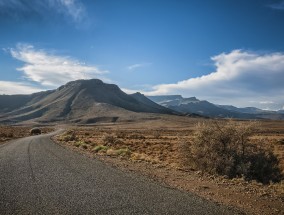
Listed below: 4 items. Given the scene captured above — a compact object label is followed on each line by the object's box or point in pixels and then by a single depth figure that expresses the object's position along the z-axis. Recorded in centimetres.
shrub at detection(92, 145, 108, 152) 1878
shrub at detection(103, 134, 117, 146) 2788
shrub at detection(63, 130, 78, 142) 3085
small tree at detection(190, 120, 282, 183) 1089
